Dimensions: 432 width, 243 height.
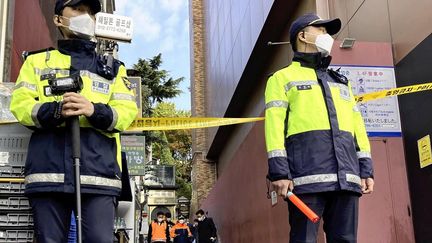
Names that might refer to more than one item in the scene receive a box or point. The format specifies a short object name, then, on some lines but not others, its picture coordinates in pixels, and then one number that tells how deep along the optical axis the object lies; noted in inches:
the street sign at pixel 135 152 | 615.6
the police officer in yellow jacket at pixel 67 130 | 132.7
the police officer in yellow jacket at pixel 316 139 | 153.6
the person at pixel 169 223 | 783.0
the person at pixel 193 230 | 864.5
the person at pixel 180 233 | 789.9
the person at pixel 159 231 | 740.6
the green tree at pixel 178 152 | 1815.9
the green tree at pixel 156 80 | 1614.2
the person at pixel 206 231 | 720.3
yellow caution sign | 240.1
